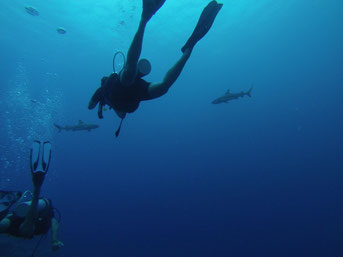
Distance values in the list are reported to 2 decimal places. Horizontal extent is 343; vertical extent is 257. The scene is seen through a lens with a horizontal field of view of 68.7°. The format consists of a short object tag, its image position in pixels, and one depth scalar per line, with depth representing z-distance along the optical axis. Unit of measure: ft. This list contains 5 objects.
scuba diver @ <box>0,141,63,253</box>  14.62
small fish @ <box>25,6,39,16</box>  56.65
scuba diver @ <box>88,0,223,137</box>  13.28
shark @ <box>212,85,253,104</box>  46.06
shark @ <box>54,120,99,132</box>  43.55
